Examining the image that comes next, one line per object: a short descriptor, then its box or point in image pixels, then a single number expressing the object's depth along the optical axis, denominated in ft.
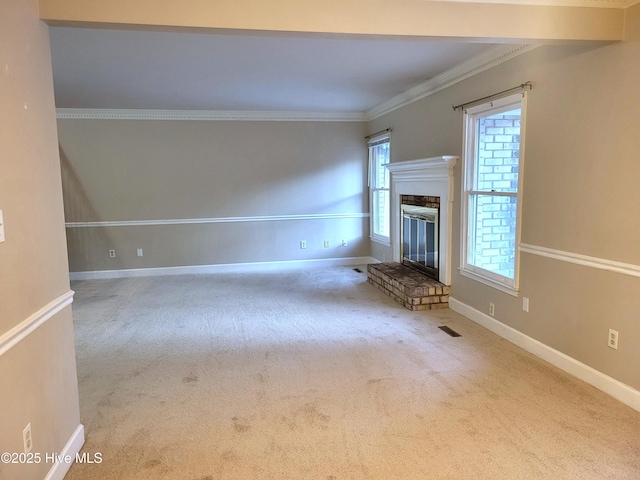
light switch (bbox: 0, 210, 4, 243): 5.13
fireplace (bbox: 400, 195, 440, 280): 16.11
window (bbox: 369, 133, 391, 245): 21.86
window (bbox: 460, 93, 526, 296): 11.89
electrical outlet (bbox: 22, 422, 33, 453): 5.55
